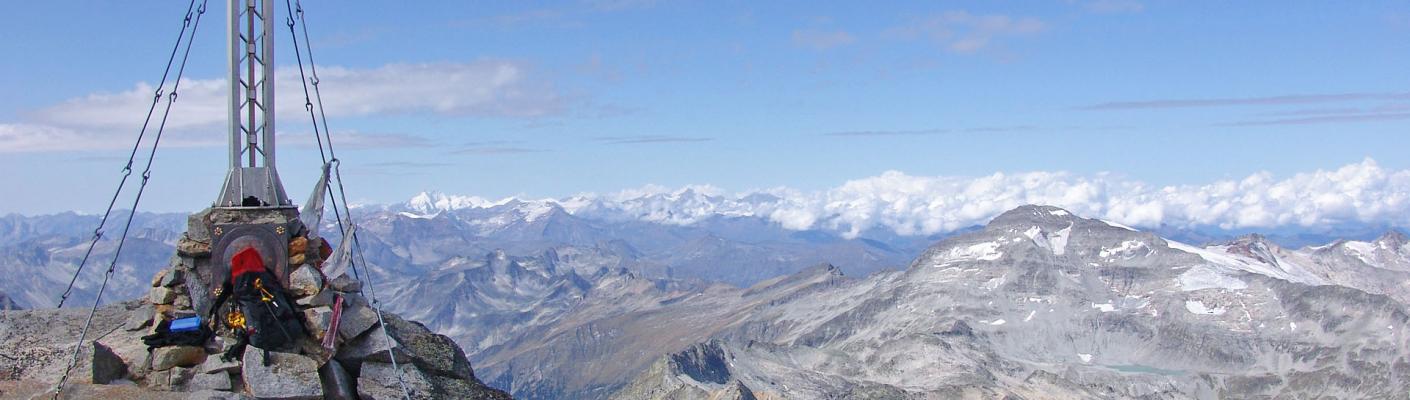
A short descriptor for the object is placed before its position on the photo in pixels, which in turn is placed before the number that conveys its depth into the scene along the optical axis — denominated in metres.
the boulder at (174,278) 20.50
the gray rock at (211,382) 17.89
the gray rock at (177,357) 18.56
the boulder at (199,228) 20.70
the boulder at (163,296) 20.39
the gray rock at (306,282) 20.00
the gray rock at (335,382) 18.69
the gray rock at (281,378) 17.75
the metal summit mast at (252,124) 20.64
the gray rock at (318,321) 19.36
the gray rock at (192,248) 20.36
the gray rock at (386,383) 19.23
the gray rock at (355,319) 19.83
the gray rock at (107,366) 18.50
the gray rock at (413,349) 19.91
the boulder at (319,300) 19.86
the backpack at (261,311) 18.89
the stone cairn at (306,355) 18.05
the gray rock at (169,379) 18.22
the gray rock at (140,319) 20.48
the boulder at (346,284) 20.73
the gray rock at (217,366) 18.09
